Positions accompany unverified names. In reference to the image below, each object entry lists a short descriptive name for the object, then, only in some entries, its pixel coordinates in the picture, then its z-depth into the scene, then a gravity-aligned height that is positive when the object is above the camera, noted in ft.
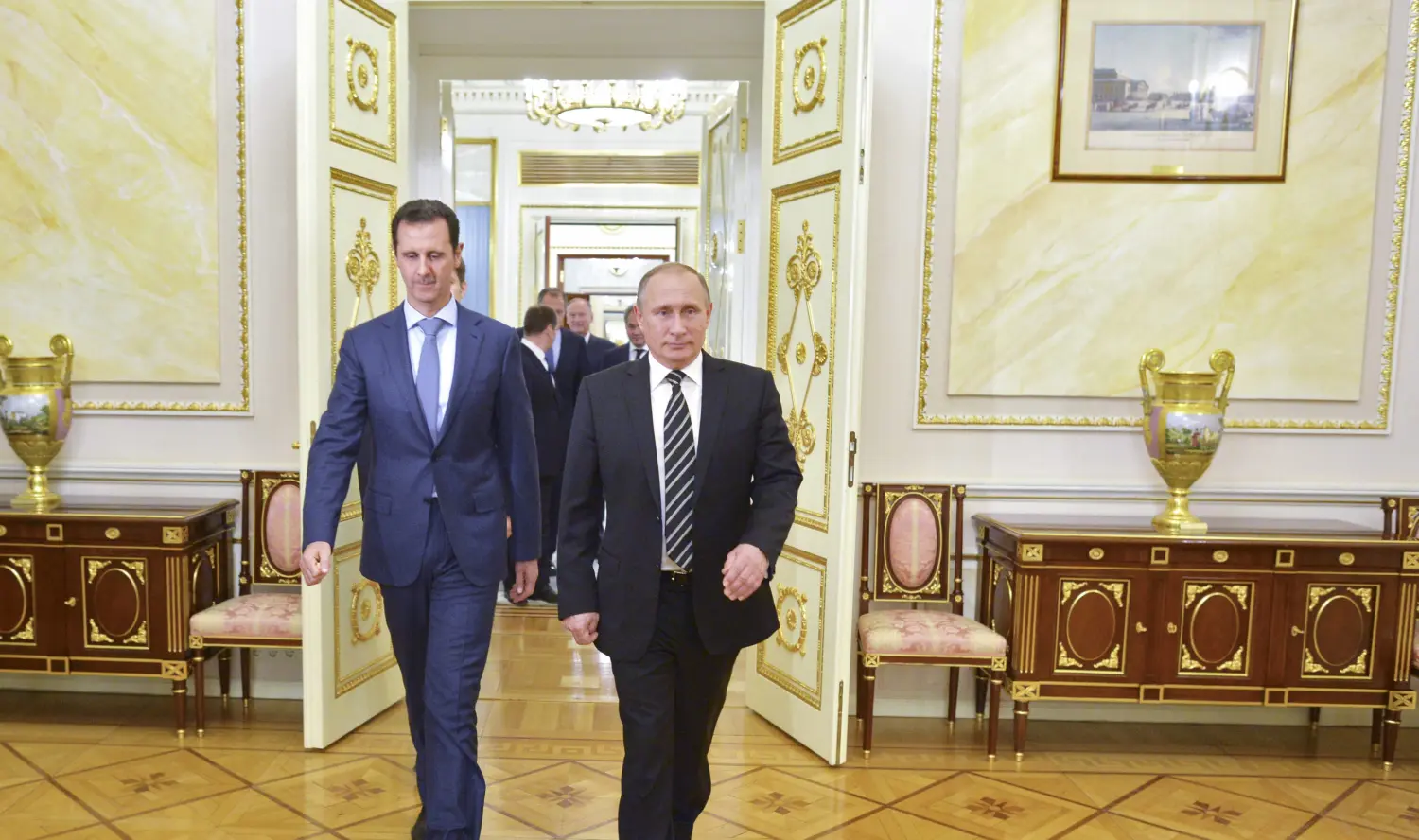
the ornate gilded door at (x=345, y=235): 11.68 +1.12
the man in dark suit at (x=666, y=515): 7.55 -1.35
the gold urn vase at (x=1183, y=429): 12.66 -1.00
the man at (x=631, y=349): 23.73 -0.44
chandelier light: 27.91 +6.49
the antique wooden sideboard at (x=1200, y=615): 12.31 -3.24
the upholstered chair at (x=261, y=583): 12.44 -3.48
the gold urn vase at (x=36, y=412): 12.74 -1.20
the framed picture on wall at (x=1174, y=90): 13.41 +3.45
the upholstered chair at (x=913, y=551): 13.37 -2.79
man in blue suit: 8.39 -1.30
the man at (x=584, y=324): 23.25 +0.21
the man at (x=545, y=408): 17.33 -1.32
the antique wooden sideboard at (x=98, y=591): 12.44 -3.37
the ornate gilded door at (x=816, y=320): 11.73 +0.23
